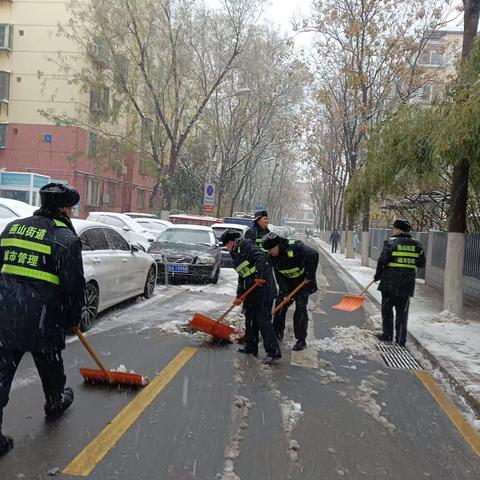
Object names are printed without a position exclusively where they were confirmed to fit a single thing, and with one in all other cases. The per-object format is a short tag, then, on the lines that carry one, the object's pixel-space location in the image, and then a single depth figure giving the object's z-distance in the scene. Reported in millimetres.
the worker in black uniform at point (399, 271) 7328
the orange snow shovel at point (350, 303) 8539
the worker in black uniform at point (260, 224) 7904
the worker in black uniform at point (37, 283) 3533
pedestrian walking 36781
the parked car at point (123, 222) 18441
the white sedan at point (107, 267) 7414
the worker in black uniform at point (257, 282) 5906
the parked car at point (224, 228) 17466
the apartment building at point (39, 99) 30516
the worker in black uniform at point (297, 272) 6461
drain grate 6520
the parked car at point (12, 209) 9367
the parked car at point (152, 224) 22375
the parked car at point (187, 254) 12664
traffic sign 25406
